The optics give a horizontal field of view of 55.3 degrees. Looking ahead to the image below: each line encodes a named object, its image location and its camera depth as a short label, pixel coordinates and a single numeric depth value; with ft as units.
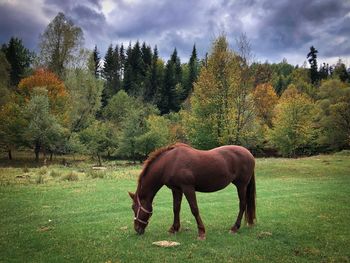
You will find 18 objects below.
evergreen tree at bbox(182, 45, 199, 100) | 319.06
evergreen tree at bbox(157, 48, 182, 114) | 301.63
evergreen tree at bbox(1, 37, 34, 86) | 248.52
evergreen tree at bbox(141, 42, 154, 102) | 307.17
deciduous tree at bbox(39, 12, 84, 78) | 182.70
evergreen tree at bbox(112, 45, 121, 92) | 337.72
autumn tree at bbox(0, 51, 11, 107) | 167.02
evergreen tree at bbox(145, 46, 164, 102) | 306.16
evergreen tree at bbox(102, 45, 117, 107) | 341.74
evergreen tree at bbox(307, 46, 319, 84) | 346.54
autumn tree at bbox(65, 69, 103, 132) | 178.91
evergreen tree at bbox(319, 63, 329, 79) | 359.74
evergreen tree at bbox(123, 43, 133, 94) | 328.49
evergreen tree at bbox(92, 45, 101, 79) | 353.80
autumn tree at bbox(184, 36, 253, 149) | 108.47
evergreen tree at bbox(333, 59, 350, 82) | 336.29
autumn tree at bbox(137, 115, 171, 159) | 155.63
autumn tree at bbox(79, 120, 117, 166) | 170.50
